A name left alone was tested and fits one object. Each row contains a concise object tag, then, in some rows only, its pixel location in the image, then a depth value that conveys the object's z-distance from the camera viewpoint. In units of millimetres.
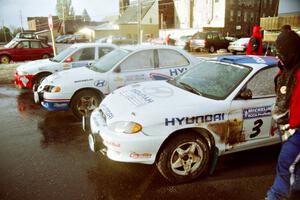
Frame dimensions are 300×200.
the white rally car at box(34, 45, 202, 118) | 5809
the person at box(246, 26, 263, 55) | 9118
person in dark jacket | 2512
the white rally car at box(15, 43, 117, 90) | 8164
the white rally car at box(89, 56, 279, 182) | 3316
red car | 16078
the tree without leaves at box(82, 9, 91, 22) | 128712
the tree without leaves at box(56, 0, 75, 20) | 92438
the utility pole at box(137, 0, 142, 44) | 26917
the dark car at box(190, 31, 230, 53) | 23719
